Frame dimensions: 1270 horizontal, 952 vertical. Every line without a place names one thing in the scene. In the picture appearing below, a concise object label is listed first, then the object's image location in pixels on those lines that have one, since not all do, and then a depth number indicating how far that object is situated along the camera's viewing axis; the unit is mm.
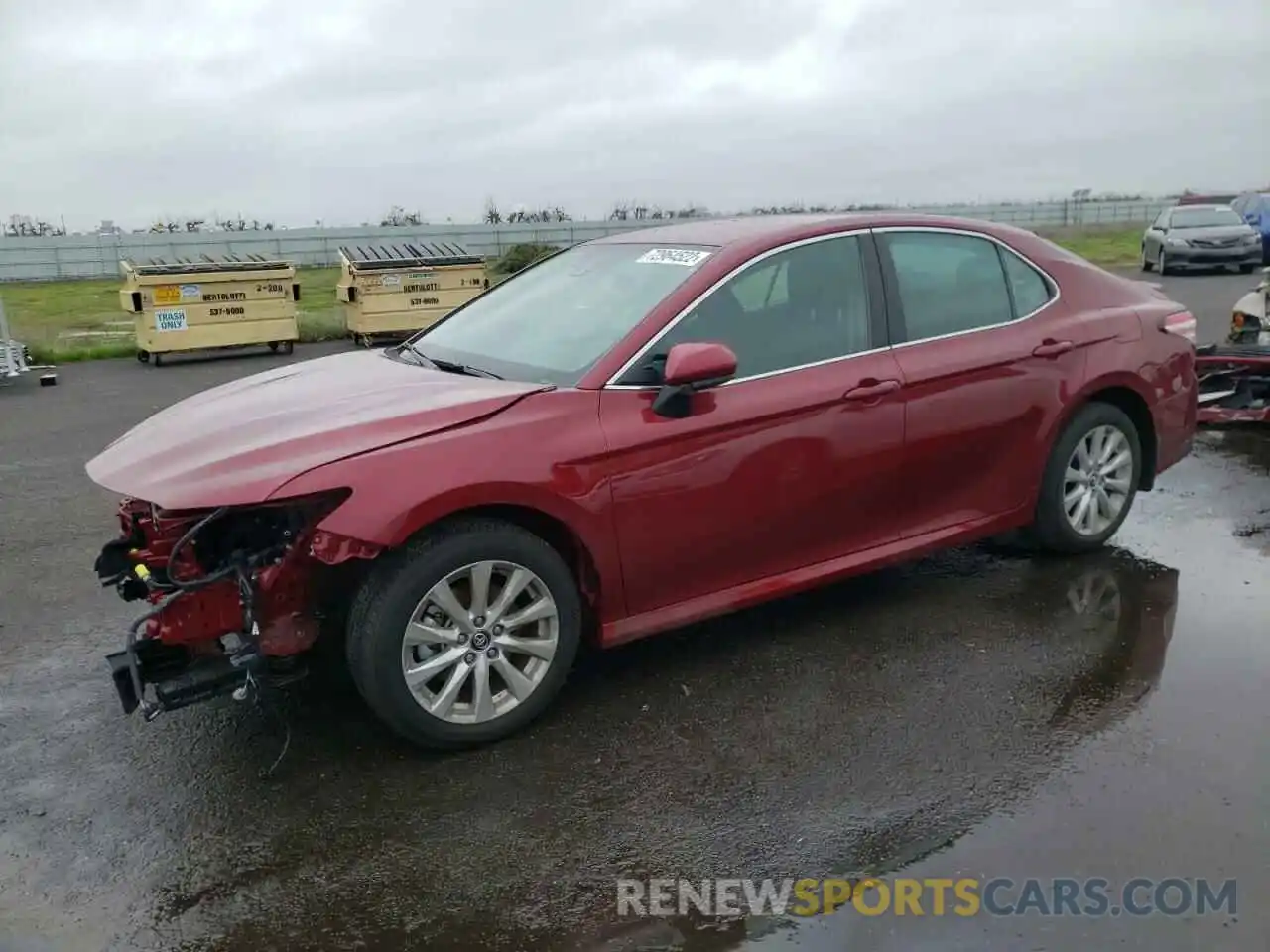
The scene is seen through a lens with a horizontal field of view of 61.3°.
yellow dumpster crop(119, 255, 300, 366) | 14547
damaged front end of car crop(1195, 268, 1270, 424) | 7410
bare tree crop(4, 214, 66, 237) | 30484
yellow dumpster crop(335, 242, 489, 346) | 16094
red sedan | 3381
